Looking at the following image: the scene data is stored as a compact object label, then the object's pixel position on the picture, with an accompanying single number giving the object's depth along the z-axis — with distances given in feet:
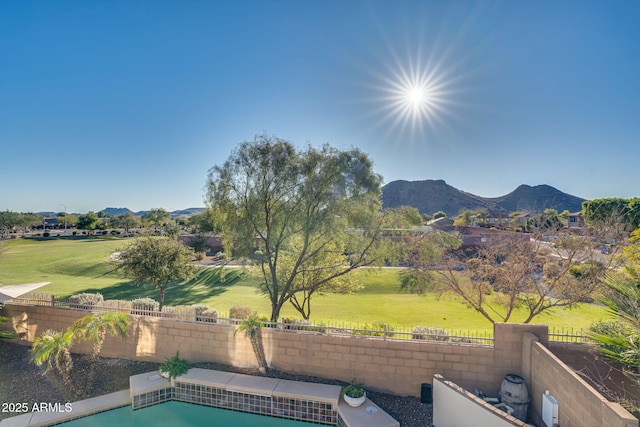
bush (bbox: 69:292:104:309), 32.30
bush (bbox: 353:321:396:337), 25.77
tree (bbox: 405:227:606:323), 35.12
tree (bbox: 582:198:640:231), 116.88
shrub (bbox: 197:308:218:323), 29.25
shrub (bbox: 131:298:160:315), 37.70
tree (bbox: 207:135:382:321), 32.73
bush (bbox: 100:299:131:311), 34.55
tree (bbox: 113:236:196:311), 44.98
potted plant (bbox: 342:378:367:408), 22.18
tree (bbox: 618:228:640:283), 32.23
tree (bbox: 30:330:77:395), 23.09
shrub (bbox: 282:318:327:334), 27.14
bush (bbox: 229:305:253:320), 33.52
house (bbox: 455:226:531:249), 43.72
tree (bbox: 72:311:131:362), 24.68
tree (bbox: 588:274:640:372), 14.43
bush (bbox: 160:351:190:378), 25.77
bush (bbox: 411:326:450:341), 25.07
